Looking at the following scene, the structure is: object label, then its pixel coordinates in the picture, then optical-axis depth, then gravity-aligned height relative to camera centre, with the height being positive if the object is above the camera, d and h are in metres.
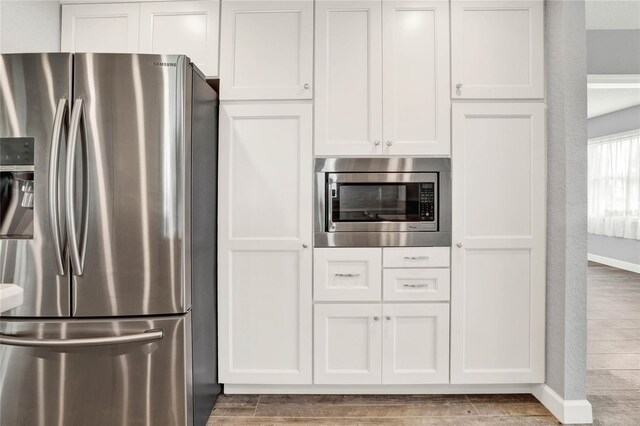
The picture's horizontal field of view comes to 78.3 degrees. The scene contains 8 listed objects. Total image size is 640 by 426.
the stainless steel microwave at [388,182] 2.22 +0.07
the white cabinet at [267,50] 2.21 +0.92
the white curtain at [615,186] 6.30 +0.48
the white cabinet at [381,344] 2.22 -0.74
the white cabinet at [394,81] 2.21 +0.75
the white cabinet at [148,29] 2.24 +1.06
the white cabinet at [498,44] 2.21 +0.95
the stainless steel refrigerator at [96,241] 1.73 -0.13
